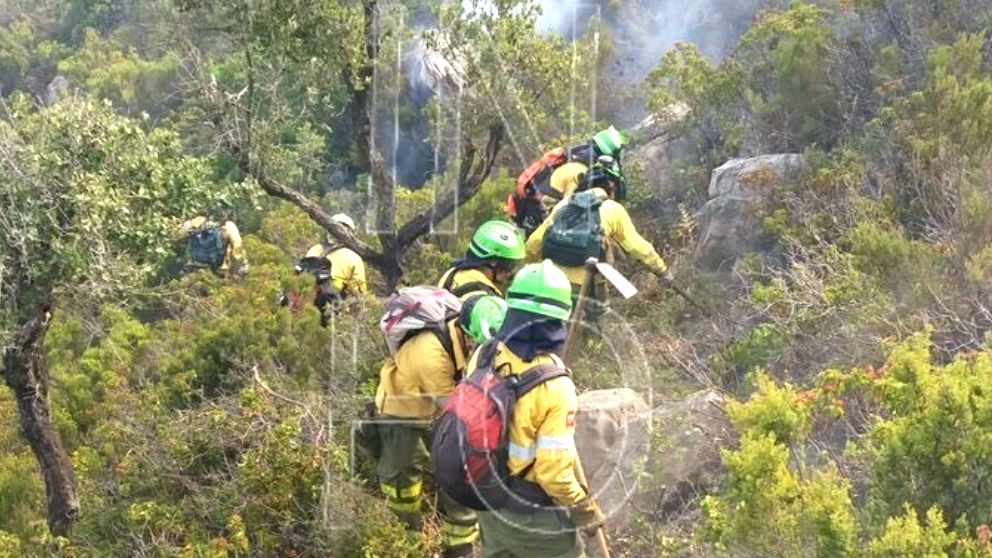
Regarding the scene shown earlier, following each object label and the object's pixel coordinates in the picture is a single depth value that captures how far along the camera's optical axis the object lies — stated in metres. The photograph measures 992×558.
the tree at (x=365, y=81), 8.18
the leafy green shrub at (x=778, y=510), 3.60
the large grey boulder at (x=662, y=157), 10.63
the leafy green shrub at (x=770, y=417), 4.07
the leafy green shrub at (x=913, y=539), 3.37
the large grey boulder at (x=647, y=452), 5.47
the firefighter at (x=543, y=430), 3.84
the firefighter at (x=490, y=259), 5.53
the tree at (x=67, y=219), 6.00
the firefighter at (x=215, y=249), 11.02
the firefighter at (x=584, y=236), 6.54
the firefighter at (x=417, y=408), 5.07
